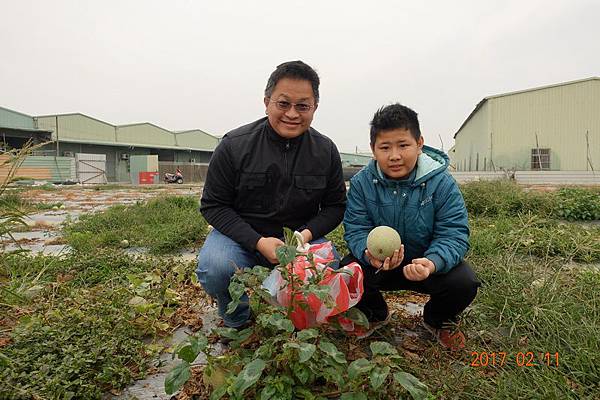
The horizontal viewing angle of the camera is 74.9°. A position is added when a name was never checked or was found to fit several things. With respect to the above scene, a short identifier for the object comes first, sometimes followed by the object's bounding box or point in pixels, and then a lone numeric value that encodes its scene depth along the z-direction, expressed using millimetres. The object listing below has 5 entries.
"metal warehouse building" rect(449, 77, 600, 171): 20203
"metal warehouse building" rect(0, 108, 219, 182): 26611
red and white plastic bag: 1759
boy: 1997
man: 2141
